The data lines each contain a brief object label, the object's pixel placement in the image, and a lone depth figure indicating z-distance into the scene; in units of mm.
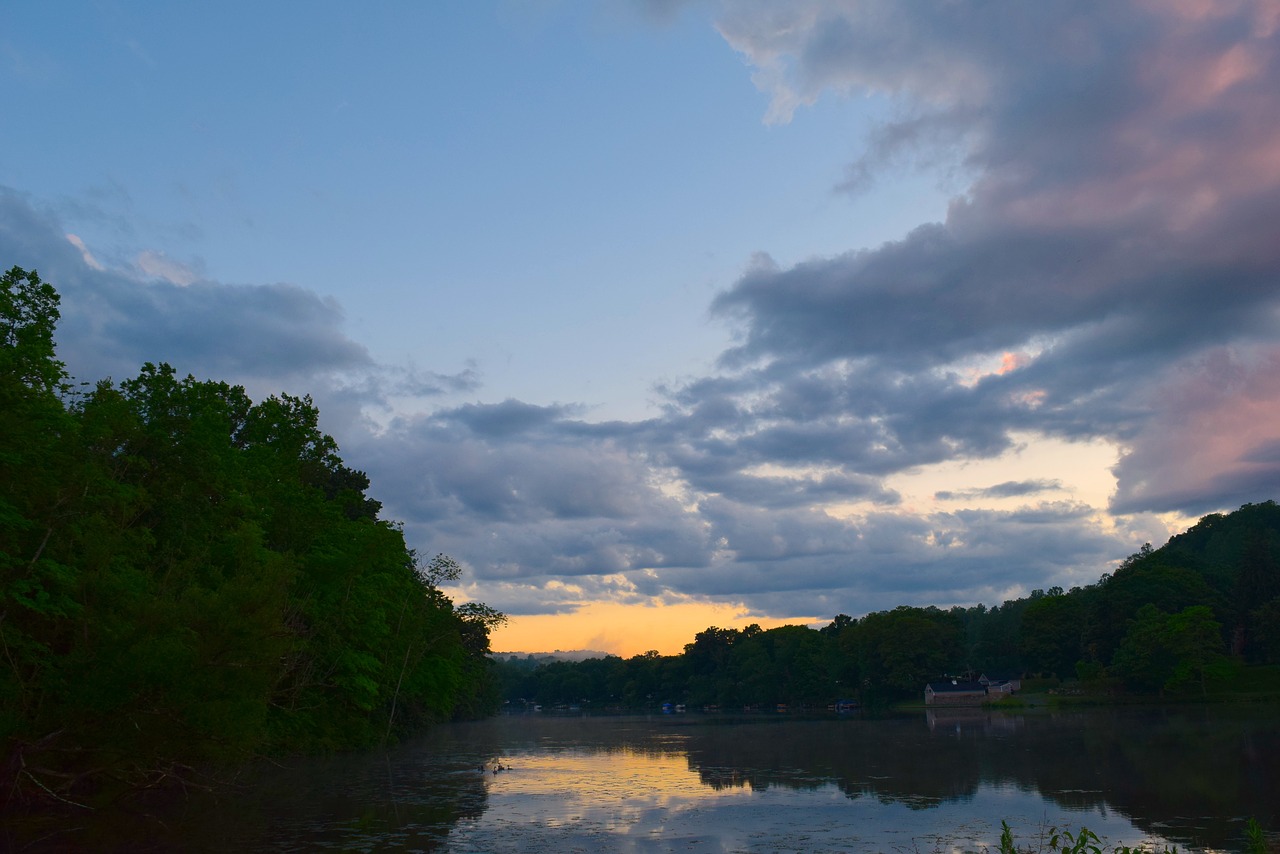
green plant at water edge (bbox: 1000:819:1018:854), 13258
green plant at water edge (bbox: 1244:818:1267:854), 12961
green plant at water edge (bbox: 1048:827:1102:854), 12461
